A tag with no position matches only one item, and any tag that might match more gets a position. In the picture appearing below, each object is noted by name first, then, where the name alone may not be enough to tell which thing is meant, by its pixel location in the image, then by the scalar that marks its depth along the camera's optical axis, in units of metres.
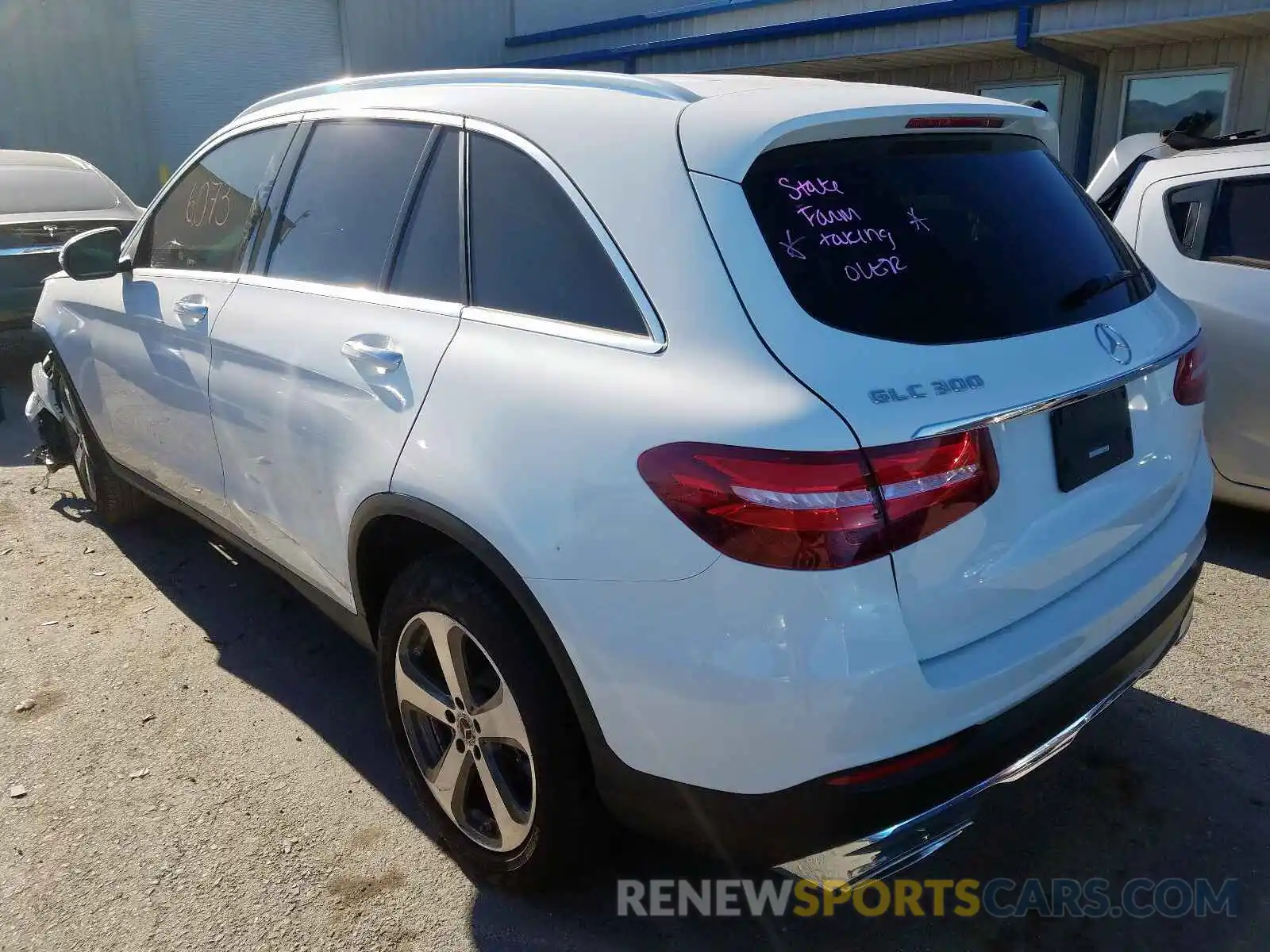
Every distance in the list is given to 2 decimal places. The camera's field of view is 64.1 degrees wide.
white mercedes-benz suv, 1.71
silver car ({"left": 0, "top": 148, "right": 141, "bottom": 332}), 7.27
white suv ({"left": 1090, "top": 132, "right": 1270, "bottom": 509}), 4.11
